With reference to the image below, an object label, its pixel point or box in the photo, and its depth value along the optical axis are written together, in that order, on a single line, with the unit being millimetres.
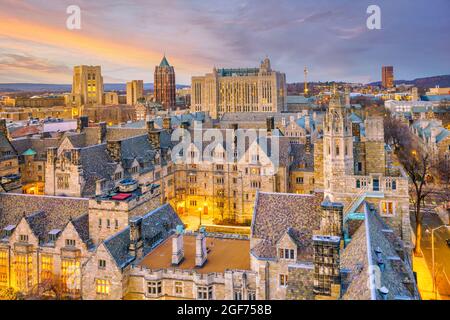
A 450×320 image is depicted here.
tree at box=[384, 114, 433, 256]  70275
